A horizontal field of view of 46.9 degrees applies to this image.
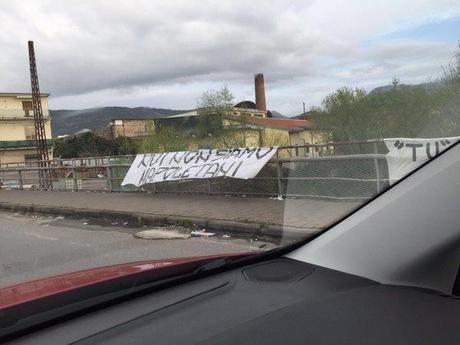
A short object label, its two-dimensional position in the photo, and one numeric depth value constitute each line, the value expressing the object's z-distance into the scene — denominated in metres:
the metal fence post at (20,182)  18.94
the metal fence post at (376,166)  6.14
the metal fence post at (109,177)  14.37
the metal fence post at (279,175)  10.26
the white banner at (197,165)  10.65
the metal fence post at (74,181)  15.94
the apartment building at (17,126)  67.94
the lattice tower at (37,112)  45.47
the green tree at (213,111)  24.28
